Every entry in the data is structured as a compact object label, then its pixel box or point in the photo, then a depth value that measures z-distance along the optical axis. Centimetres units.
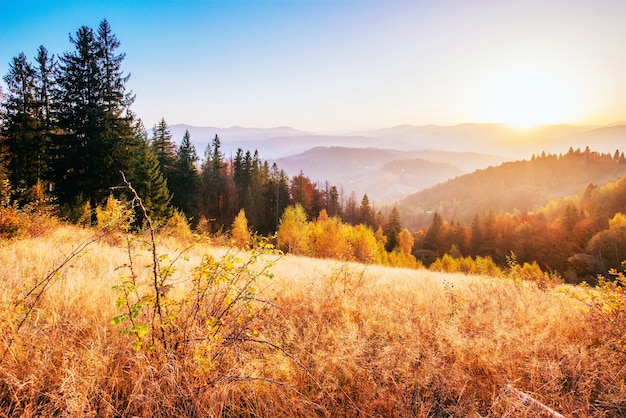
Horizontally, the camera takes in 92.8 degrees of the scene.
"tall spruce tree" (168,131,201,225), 4006
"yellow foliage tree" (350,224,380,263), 3558
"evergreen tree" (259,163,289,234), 5019
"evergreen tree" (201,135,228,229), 4928
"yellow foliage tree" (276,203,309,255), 2769
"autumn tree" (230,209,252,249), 2869
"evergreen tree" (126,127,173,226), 2642
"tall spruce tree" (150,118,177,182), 3997
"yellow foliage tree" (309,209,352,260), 3088
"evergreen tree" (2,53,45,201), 2211
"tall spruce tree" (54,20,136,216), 1864
